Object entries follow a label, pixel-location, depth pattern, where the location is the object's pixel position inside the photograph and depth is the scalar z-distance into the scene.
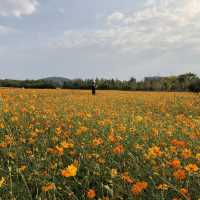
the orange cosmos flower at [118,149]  3.74
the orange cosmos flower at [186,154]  3.61
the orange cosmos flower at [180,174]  2.90
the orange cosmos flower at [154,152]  3.60
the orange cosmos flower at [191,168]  2.92
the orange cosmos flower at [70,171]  2.72
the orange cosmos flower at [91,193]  2.73
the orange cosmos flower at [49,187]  2.85
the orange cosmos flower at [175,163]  3.09
